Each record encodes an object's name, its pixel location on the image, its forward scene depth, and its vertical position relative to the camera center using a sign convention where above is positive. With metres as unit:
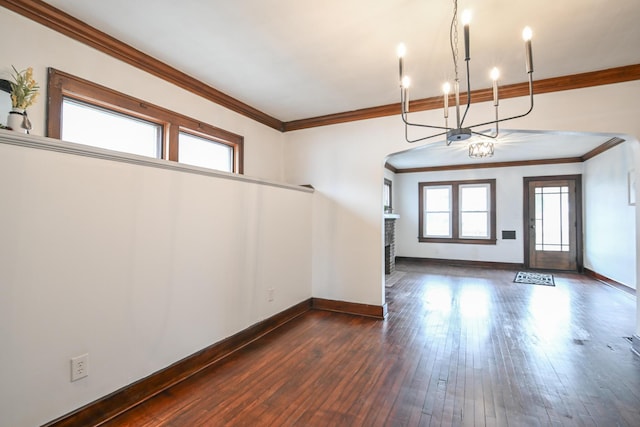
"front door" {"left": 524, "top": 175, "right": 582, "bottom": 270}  6.86 -0.15
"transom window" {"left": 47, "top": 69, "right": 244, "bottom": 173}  2.16 +0.78
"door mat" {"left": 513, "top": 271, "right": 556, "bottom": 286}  5.85 -1.25
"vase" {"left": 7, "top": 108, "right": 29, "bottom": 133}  1.71 +0.53
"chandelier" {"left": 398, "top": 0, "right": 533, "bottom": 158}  1.57 +0.88
